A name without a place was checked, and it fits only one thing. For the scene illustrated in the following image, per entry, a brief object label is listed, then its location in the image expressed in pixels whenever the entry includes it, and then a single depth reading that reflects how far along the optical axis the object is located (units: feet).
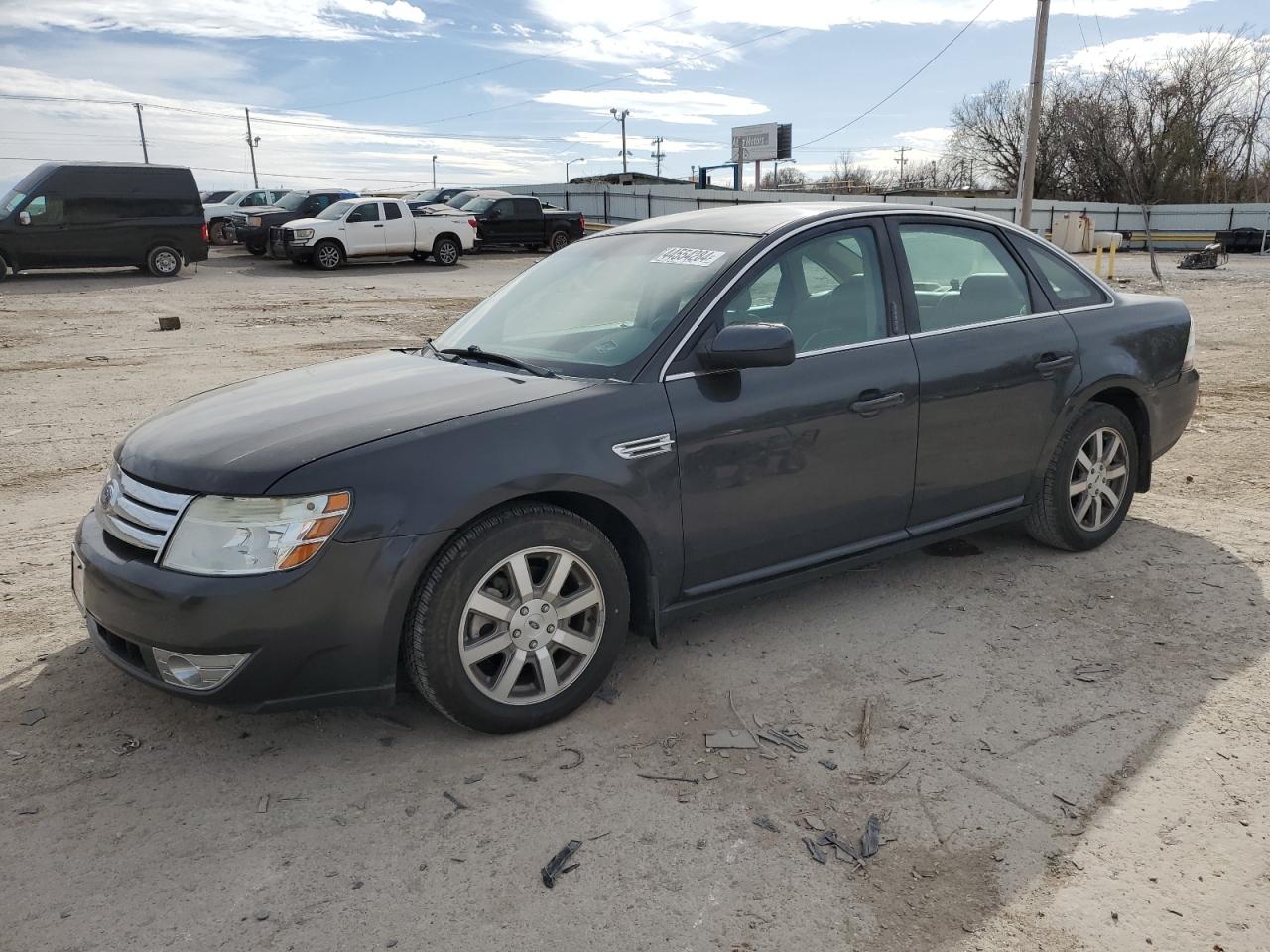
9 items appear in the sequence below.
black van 68.80
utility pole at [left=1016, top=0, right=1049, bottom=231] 80.33
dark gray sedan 9.92
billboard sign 206.18
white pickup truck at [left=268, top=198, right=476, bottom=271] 83.35
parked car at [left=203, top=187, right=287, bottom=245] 101.19
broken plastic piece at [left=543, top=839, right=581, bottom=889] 8.87
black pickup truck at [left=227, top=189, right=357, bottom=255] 91.25
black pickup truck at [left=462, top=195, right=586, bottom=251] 101.60
